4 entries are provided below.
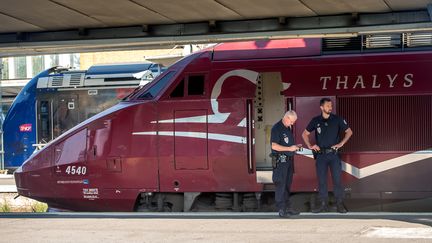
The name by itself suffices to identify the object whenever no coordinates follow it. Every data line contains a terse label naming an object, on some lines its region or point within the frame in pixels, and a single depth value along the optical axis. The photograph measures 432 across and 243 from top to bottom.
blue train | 35.59
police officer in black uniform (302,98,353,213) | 19.45
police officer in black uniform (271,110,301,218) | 18.69
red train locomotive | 20.36
